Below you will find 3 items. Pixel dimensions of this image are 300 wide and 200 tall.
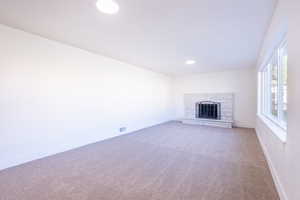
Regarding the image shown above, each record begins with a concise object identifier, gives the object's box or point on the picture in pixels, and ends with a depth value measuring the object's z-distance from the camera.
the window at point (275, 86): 2.05
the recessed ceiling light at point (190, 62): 4.51
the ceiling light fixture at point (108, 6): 1.76
